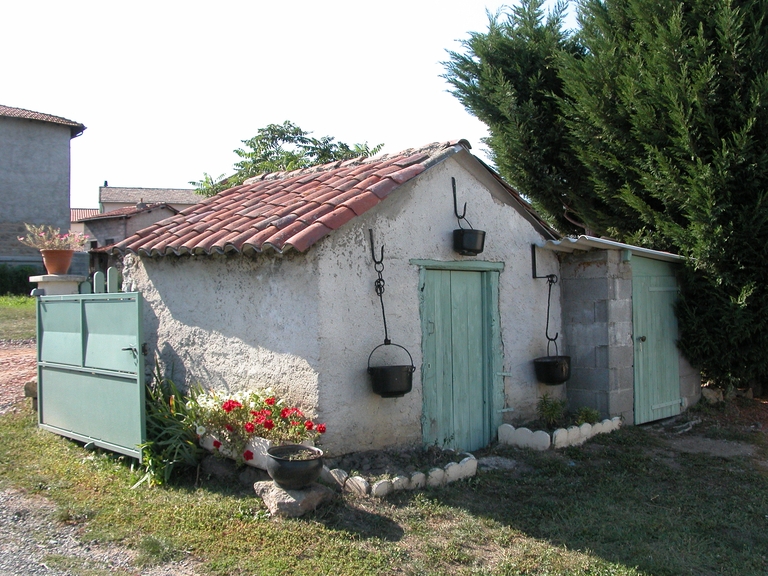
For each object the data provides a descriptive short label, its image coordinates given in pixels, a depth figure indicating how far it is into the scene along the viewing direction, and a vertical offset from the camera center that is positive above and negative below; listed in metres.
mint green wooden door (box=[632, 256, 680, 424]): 8.25 -0.68
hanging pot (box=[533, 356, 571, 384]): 7.29 -0.90
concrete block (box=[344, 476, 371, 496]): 5.17 -1.55
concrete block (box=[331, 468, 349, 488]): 5.27 -1.49
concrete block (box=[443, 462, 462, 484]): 5.71 -1.59
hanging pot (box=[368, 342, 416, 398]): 5.67 -0.77
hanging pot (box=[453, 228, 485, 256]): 6.64 +0.50
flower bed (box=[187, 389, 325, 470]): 5.34 -1.11
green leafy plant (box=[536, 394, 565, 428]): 7.34 -1.38
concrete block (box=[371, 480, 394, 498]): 5.18 -1.57
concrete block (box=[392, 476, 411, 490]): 5.32 -1.57
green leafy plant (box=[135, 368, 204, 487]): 5.62 -1.31
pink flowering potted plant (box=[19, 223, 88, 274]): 7.35 +0.53
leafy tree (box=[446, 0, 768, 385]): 8.25 +1.92
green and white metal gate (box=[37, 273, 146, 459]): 5.85 -0.72
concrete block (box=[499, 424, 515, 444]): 6.96 -1.53
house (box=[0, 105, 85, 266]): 24.19 +4.58
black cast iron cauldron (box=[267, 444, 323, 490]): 4.73 -1.28
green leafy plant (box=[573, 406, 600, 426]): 7.45 -1.46
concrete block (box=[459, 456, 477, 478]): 5.86 -1.59
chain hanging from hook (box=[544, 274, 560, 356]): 7.84 -0.12
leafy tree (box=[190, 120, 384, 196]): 18.34 +4.16
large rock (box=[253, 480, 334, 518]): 4.78 -1.52
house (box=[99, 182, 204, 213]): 41.31 +6.46
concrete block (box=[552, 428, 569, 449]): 6.81 -1.56
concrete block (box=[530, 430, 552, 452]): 6.73 -1.56
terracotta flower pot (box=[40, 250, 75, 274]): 7.34 +0.40
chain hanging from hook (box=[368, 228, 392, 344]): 6.01 +0.11
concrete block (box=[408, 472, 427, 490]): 5.46 -1.59
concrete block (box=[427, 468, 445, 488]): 5.58 -1.60
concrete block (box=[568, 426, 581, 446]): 6.98 -1.57
